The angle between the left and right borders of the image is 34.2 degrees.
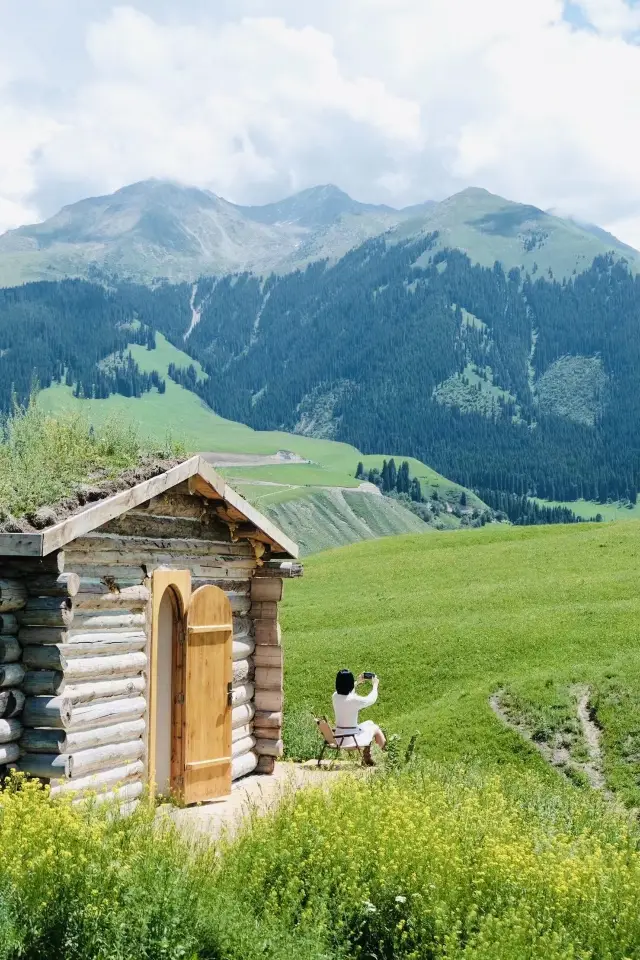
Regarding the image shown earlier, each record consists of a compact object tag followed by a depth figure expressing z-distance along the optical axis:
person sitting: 19.53
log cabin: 13.46
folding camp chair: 19.61
